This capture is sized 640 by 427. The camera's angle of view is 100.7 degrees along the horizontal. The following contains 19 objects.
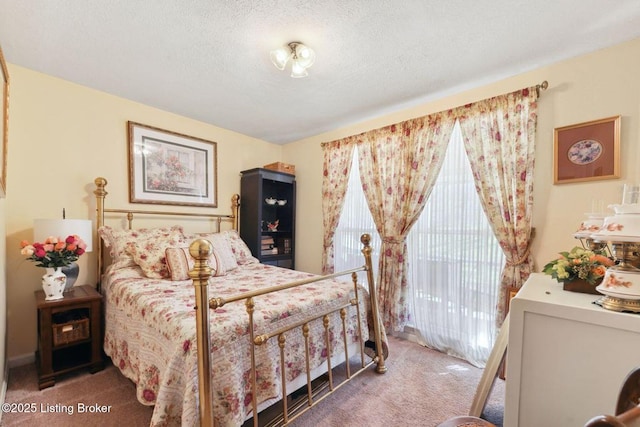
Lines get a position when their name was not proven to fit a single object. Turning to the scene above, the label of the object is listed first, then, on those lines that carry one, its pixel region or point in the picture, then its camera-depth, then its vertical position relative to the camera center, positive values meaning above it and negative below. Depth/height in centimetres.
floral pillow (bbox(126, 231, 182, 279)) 224 -39
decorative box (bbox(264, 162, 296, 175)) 365 +58
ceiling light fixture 182 +107
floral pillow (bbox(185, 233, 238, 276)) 254 -43
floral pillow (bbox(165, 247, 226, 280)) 221 -46
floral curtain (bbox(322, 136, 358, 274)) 326 +30
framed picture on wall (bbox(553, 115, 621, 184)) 178 +41
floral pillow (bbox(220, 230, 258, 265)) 297 -47
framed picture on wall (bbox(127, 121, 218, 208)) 273 +46
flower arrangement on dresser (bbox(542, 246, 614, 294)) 120 -29
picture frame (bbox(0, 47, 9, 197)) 166 +61
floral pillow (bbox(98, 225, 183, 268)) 232 -29
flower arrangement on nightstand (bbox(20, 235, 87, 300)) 187 -35
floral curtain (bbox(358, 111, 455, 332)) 255 +25
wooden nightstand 184 -92
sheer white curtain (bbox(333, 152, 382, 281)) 313 -22
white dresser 91 -55
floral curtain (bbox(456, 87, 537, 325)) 205 +31
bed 115 -66
